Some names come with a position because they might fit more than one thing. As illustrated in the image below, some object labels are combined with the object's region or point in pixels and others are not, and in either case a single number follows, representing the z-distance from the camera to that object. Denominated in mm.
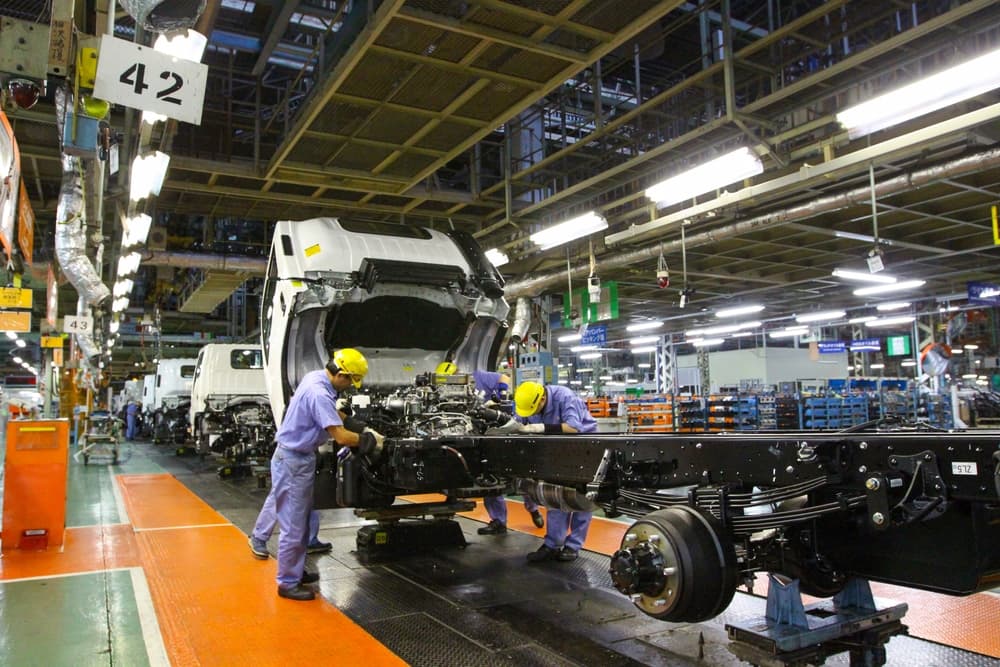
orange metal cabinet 6168
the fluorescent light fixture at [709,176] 7445
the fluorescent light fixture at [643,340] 26231
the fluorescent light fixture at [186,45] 4855
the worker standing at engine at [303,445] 4613
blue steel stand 2643
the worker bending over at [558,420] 5324
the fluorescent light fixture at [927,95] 5504
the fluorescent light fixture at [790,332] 23539
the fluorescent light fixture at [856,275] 12633
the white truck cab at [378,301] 5609
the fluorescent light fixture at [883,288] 13961
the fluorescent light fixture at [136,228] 9297
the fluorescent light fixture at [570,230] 9625
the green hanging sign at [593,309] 13528
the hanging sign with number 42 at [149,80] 4141
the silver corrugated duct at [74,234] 7684
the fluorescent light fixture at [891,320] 20548
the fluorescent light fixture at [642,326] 22484
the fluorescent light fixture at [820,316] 19773
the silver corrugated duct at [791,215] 8164
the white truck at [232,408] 12102
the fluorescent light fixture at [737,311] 19672
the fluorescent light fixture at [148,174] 7258
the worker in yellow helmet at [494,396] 5930
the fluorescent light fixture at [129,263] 11141
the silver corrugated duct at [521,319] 14760
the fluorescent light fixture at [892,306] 19797
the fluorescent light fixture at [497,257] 11695
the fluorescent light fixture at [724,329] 22191
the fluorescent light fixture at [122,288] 13281
